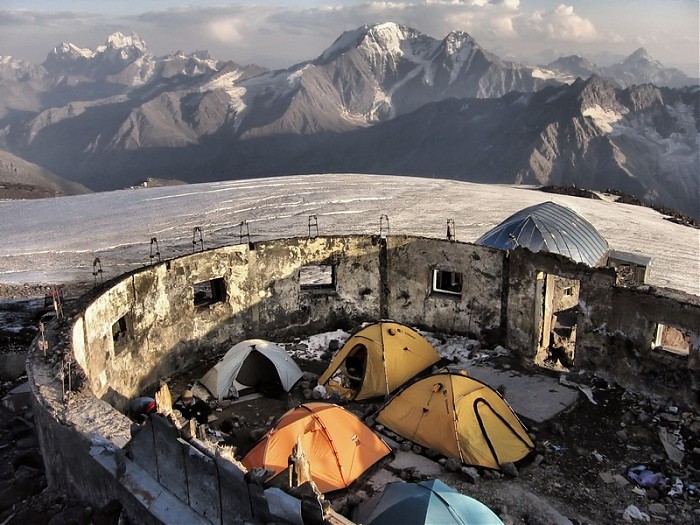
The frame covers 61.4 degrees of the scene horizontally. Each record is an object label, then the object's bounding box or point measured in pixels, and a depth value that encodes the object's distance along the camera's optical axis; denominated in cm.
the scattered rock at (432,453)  1178
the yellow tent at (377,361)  1424
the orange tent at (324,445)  1086
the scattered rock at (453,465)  1135
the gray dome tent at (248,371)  1429
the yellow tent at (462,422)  1159
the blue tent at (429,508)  858
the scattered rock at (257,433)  1258
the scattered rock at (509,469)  1114
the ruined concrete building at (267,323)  777
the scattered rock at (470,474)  1108
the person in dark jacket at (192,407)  1320
